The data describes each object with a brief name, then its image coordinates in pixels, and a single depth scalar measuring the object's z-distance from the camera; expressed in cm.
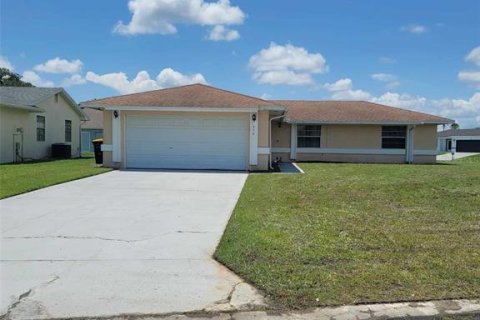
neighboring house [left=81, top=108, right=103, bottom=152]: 4144
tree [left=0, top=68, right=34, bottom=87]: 5300
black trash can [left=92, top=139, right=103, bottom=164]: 2045
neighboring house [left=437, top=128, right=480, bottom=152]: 6650
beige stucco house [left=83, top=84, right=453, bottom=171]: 1823
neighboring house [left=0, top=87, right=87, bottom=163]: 2264
